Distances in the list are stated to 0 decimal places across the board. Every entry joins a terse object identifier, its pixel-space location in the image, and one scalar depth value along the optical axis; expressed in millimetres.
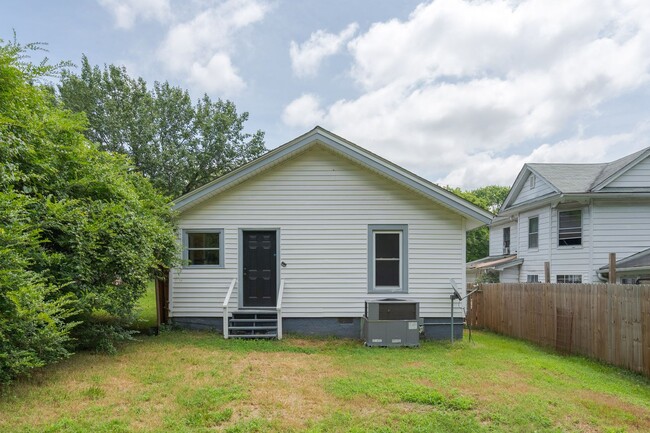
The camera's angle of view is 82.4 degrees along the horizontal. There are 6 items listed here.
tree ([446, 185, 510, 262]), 39438
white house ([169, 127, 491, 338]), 8773
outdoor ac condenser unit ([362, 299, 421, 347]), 7771
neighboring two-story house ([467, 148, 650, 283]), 12312
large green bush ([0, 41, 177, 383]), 4383
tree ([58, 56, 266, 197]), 22656
